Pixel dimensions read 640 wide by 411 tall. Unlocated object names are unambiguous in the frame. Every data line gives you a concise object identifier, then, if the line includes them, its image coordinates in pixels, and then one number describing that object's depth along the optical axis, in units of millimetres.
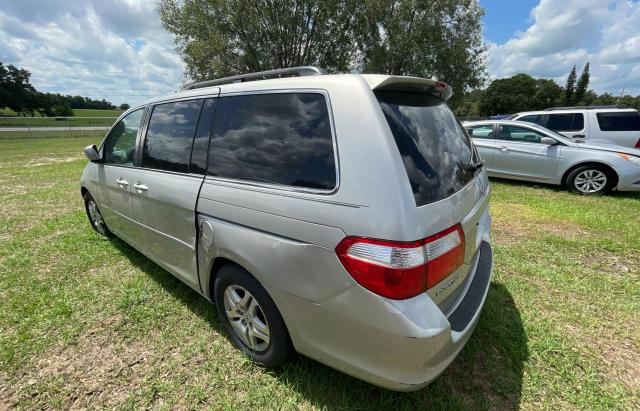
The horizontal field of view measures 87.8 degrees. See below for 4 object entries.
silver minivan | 1527
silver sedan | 6363
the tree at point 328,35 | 16641
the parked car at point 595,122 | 8078
